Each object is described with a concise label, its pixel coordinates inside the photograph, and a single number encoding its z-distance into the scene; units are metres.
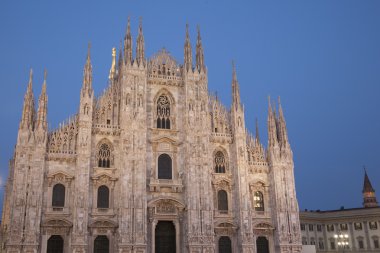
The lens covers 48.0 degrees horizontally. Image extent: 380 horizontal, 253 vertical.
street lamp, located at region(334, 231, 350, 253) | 63.01
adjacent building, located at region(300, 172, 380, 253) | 62.62
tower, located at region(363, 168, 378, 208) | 81.24
